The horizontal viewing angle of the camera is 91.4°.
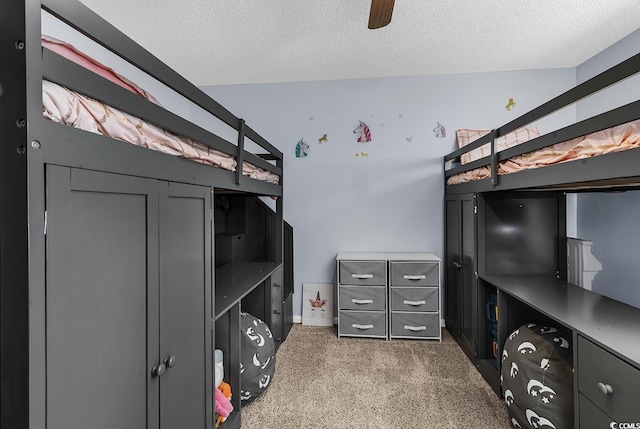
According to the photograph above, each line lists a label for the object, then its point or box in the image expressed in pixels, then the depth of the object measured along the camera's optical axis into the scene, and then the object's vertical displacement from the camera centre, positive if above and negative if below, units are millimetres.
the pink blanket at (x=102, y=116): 720 +273
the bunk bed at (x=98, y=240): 646 -67
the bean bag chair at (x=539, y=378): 1475 -841
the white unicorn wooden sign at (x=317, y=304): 3311 -957
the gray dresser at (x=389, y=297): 2848 -766
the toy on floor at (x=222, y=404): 1595 -980
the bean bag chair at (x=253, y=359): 1920 -911
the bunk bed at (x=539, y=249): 1169 -281
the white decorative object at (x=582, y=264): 2164 -359
